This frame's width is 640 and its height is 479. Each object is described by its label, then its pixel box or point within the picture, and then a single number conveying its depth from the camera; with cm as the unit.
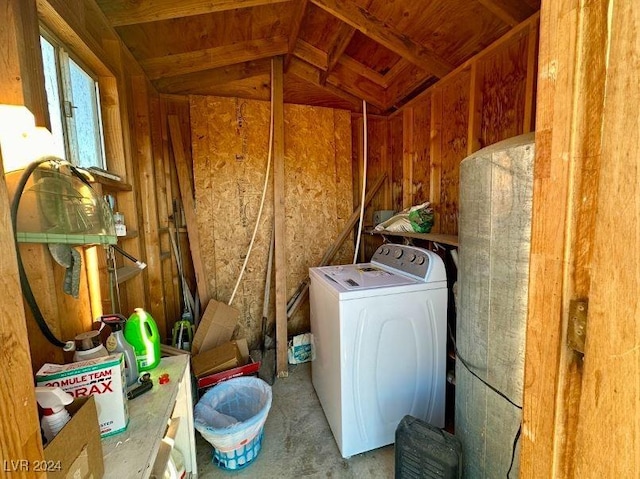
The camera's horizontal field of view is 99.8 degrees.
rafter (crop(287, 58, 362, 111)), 238
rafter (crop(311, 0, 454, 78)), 163
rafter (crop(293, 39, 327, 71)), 217
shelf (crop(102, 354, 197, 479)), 70
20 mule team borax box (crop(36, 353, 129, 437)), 71
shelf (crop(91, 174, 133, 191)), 124
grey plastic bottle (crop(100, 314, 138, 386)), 94
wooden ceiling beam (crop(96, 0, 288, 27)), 143
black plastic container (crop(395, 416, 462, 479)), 107
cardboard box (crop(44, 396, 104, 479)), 51
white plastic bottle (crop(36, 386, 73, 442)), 57
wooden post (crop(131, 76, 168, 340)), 181
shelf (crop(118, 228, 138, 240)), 154
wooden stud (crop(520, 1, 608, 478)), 34
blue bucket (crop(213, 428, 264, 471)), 140
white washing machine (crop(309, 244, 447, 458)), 140
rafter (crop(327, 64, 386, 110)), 241
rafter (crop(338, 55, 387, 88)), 232
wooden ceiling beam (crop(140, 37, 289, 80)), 194
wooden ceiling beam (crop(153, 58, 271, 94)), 220
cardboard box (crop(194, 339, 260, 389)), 173
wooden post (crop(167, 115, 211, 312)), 227
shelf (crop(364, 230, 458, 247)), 158
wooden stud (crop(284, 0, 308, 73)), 171
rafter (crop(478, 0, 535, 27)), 138
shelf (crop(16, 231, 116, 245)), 69
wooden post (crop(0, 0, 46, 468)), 36
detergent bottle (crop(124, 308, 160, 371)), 112
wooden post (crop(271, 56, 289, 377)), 223
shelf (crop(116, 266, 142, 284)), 136
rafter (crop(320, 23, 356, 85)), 192
